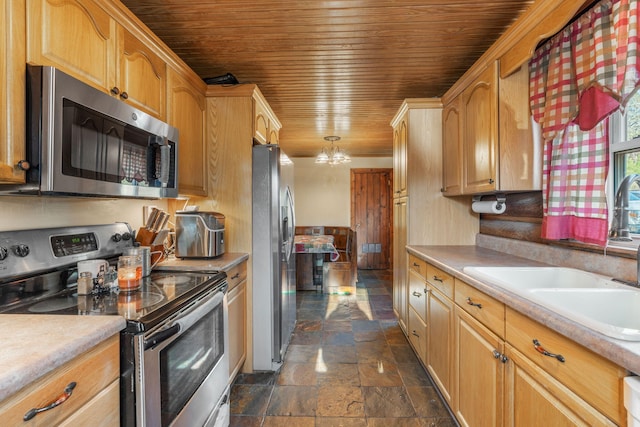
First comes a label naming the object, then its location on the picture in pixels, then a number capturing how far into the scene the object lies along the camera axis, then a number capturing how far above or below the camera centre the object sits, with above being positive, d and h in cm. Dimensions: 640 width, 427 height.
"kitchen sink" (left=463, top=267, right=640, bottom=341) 82 -30
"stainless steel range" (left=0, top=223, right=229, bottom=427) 100 -37
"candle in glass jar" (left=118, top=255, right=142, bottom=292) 133 -26
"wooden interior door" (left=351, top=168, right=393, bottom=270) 598 -3
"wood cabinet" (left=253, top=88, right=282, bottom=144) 237 +81
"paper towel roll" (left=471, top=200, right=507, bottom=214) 209 +4
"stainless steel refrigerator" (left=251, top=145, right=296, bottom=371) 226 -35
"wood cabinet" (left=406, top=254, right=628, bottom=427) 80 -54
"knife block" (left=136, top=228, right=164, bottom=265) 178 -14
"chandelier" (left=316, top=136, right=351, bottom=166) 466 +86
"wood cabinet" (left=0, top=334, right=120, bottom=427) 66 -45
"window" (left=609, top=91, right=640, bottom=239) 137 +29
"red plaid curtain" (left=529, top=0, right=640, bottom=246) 114 +49
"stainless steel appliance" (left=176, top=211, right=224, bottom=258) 199 -14
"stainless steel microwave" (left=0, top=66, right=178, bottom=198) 100 +28
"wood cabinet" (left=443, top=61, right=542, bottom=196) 174 +46
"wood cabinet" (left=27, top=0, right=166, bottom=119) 105 +67
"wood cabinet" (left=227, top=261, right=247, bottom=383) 194 -69
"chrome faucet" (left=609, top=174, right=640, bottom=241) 108 +0
